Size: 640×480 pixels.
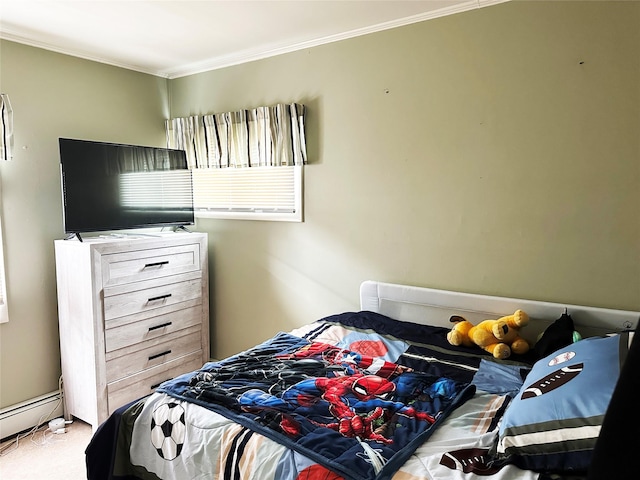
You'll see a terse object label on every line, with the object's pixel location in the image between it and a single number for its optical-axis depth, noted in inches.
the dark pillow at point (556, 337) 81.8
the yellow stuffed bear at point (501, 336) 87.6
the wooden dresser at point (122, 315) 112.5
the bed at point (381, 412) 52.1
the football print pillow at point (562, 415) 49.2
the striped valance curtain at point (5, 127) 110.0
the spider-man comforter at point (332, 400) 56.1
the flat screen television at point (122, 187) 114.2
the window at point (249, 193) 129.7
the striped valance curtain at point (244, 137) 123.6
